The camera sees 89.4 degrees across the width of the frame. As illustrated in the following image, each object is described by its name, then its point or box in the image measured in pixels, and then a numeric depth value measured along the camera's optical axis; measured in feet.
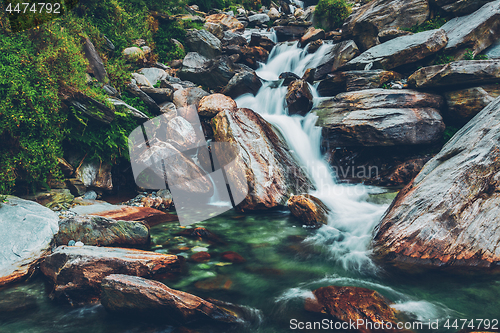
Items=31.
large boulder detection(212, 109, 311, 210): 23.18
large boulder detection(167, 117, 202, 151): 29.12
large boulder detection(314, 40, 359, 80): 38.63
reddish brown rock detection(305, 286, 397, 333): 9.52
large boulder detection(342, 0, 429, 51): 38.09
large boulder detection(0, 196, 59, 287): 12.65
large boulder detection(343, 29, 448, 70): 30.68
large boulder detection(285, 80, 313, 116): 32.68
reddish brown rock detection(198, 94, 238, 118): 30.91
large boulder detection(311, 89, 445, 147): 26.50
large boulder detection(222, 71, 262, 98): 37.70
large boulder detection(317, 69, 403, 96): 31.42
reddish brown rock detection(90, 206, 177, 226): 19.60
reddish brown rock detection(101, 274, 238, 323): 9.91
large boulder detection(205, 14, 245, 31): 65.72
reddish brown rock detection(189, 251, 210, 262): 15.43
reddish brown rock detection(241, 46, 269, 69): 49.85
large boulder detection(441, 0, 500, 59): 29.32
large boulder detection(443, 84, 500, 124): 24.84
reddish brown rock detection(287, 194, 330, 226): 20.43
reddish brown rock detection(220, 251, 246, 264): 15.49
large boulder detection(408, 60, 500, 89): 24.49
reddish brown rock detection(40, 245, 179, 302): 11.46
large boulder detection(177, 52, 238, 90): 40.57
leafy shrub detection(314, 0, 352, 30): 53.47
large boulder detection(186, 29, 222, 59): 49.39
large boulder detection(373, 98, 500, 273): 13.09
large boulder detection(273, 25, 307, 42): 59.11
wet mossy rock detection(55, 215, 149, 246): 14.62
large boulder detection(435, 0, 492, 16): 32.07
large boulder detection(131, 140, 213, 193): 26.61
